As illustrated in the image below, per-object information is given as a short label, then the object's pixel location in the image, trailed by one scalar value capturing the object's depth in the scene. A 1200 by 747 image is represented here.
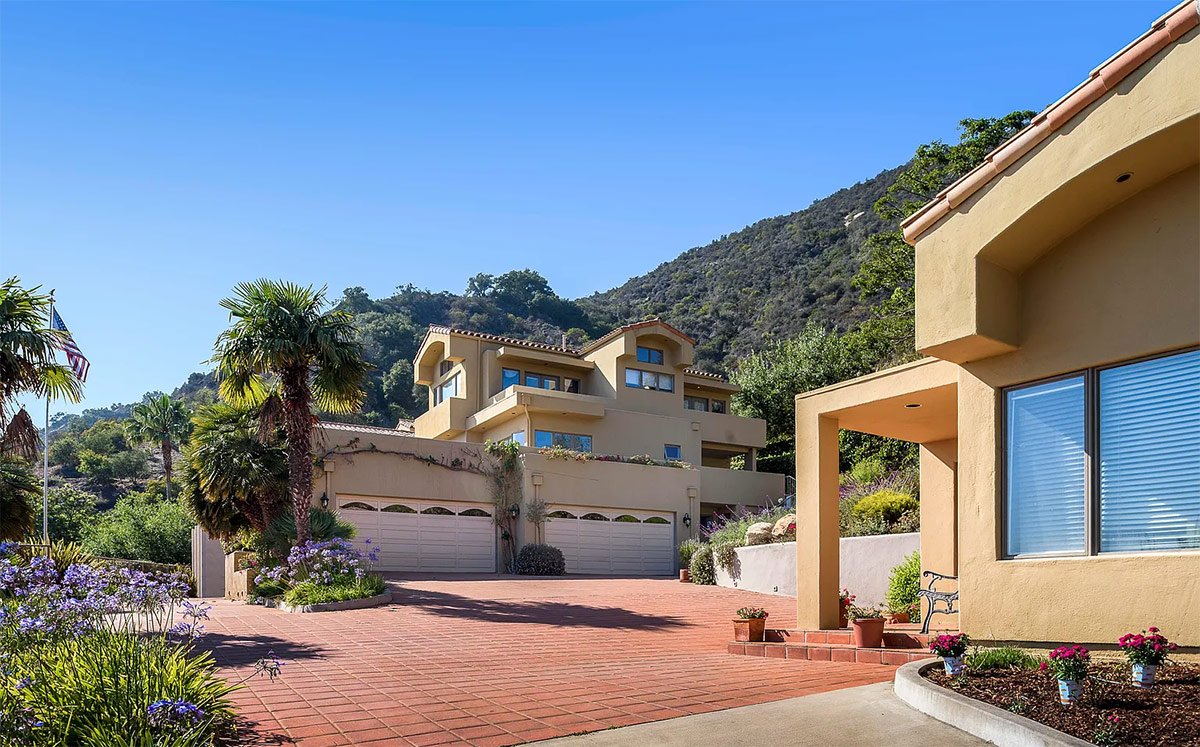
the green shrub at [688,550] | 25.67
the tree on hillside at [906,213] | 29.27
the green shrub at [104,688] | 5.16
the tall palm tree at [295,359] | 17.12
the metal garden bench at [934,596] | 10.13
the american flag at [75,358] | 14.70
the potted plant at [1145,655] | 6.38
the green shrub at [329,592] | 15.09
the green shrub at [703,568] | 22.67
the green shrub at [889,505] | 17.22
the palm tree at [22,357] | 13.85
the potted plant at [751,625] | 11.02
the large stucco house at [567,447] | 25.11
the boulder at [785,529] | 20.32
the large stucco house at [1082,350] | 7.34
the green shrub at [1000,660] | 7.50
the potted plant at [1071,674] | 6.18
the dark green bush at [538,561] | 25.47
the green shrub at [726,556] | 21.67
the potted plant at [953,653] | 7.28
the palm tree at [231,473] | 20.16
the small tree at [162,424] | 56.31
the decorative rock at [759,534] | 21.03
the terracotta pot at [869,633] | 9.68
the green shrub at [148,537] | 32.00
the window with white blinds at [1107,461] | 7.40
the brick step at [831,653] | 9.16
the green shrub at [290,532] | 18.28
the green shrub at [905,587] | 13.21
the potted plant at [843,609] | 11.45
